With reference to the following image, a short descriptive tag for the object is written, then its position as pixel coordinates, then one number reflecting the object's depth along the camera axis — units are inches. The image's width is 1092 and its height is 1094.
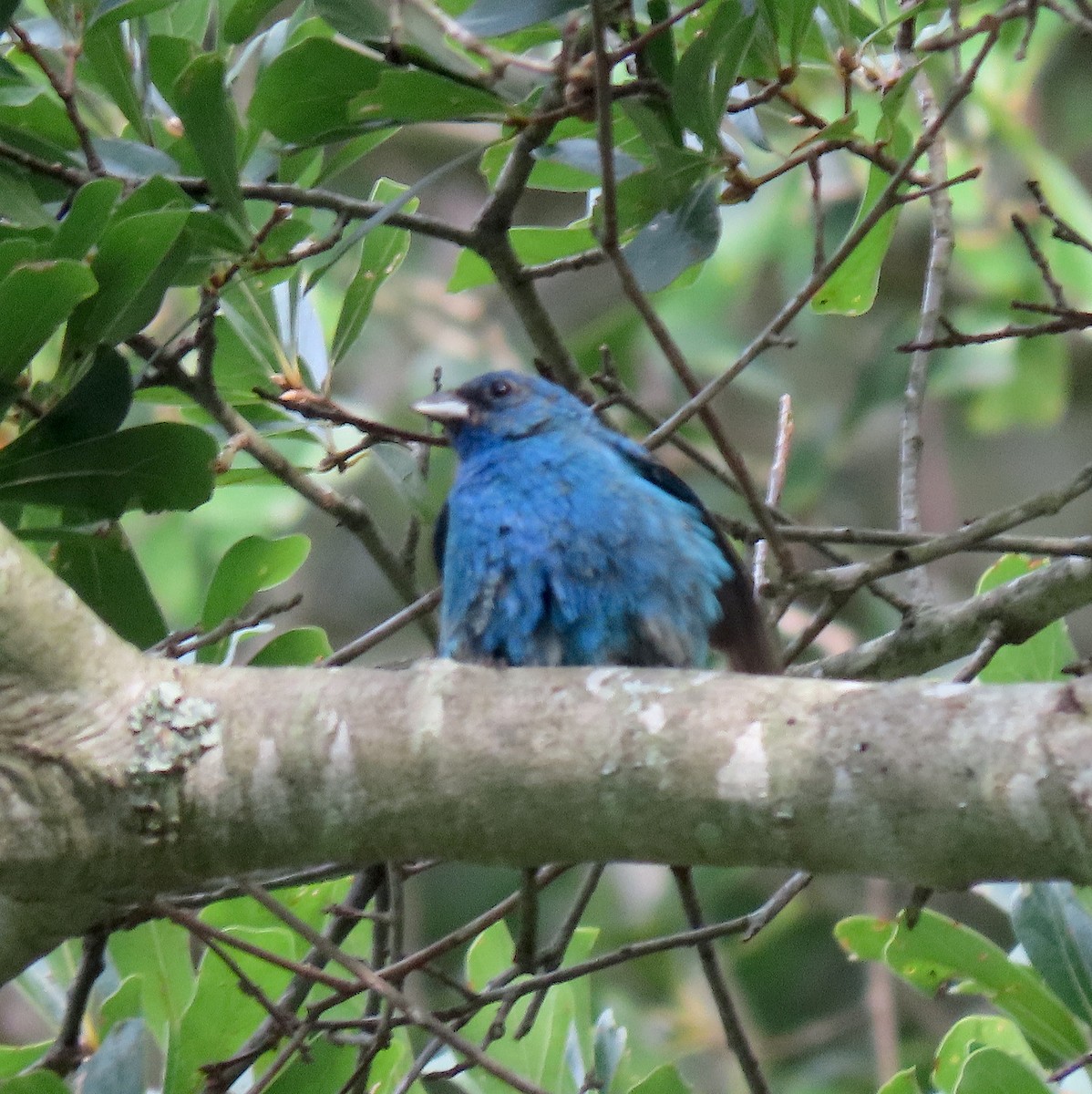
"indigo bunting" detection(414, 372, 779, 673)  226.8
